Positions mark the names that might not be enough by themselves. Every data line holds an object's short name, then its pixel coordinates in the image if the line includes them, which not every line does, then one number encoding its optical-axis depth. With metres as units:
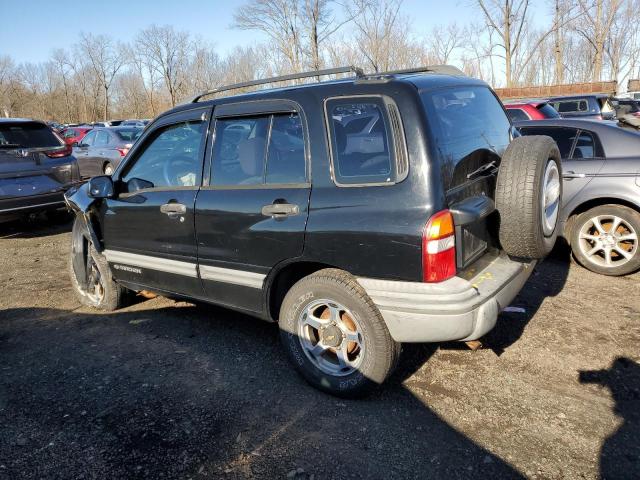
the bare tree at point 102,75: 53.69
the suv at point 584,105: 13.56
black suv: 2.65
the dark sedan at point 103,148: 12.73
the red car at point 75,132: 21.96
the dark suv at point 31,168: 7.11
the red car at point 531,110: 10.14
